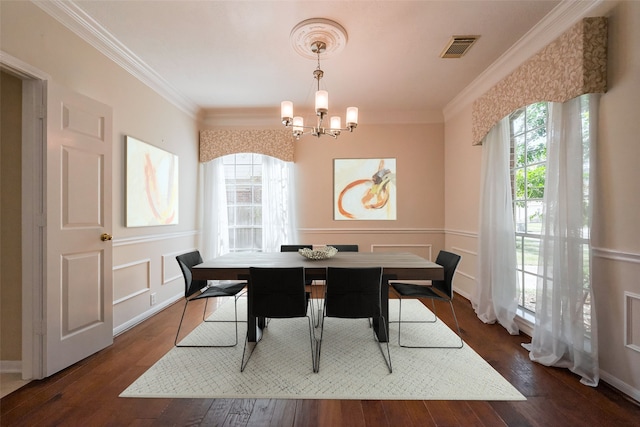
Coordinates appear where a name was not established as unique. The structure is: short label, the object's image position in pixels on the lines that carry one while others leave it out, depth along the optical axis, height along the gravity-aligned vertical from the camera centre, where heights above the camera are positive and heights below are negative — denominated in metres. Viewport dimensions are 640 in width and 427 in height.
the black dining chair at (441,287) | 2.65 -0.77
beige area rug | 1.91 -1.22
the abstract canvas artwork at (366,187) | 4.73 +0.40
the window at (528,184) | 2.80 +0.28
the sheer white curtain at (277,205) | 4.72 +0.10
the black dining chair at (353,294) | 2.17 -0.64
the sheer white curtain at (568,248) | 2.10 -0.28
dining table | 2.37 -0.48
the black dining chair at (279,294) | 2.16 -0.64
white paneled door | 2.12 -0.16
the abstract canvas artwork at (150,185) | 3.05 +0.31
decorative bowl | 2.79 -0.42
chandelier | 2.46 +1.57
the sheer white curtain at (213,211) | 4.70 +0.00
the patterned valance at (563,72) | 2.03 +1.15
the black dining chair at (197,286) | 2.67 -0.76
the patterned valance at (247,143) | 4.64 +1.11
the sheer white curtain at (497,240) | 3.00 -0.32
